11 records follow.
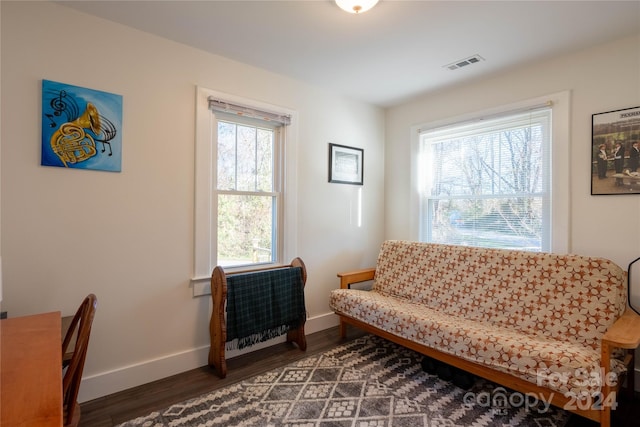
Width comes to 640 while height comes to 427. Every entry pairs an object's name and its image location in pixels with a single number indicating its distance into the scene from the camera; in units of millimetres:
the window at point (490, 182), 2719
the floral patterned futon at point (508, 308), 1786
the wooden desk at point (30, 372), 804
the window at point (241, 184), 2539
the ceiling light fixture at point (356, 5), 1836
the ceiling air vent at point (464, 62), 2588
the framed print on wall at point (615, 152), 2232
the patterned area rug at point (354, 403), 1869
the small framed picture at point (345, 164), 3393
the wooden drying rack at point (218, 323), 2350
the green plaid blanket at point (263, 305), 2484
